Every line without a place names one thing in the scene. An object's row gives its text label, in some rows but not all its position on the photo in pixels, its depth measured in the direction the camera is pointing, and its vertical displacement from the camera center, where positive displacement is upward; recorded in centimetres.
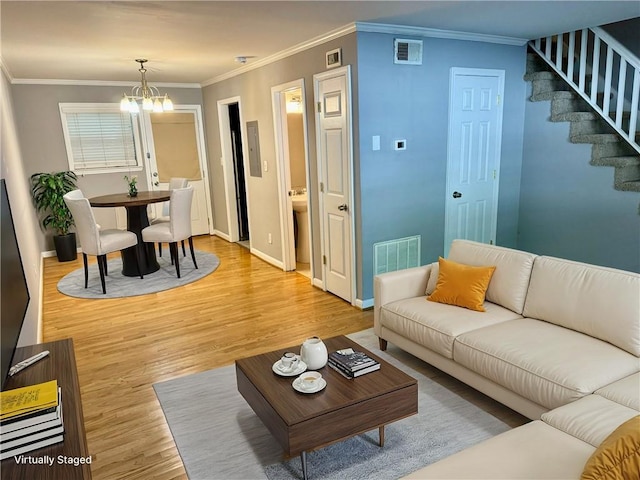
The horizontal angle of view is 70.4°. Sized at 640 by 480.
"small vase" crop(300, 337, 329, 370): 224 -103
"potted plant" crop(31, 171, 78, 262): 607 -72
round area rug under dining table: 482 -146
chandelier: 478 +47
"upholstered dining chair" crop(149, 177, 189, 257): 594 -53
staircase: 426 +28
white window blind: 641 +18
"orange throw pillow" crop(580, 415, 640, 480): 127 -92
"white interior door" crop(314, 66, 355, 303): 393 -31
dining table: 513 -91
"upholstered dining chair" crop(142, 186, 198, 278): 508 -89
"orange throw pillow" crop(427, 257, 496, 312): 288 -95
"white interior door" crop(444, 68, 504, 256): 439 -16
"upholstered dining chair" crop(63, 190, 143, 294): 459 -91
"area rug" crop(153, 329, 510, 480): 213 -150
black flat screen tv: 167 -56
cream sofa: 162 -108
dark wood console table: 137 -93
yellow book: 147 -82
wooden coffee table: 191 -114
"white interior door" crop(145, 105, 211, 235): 696 -2
